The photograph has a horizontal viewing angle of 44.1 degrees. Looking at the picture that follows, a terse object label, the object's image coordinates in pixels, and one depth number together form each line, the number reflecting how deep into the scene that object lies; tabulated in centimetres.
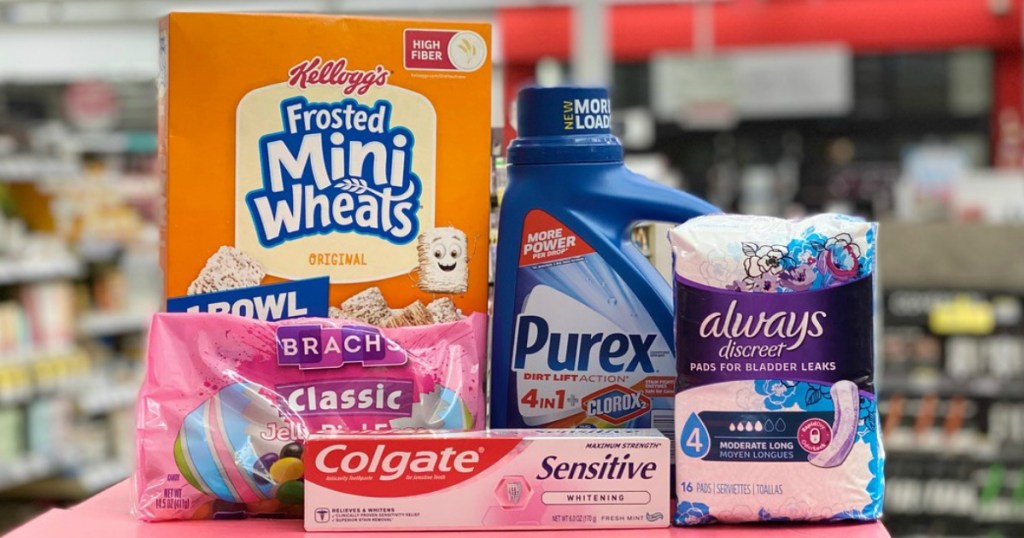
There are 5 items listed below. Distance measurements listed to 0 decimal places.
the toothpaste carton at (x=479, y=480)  97
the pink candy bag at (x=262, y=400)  104
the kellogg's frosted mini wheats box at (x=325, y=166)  111
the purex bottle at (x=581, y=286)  111
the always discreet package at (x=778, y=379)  98
